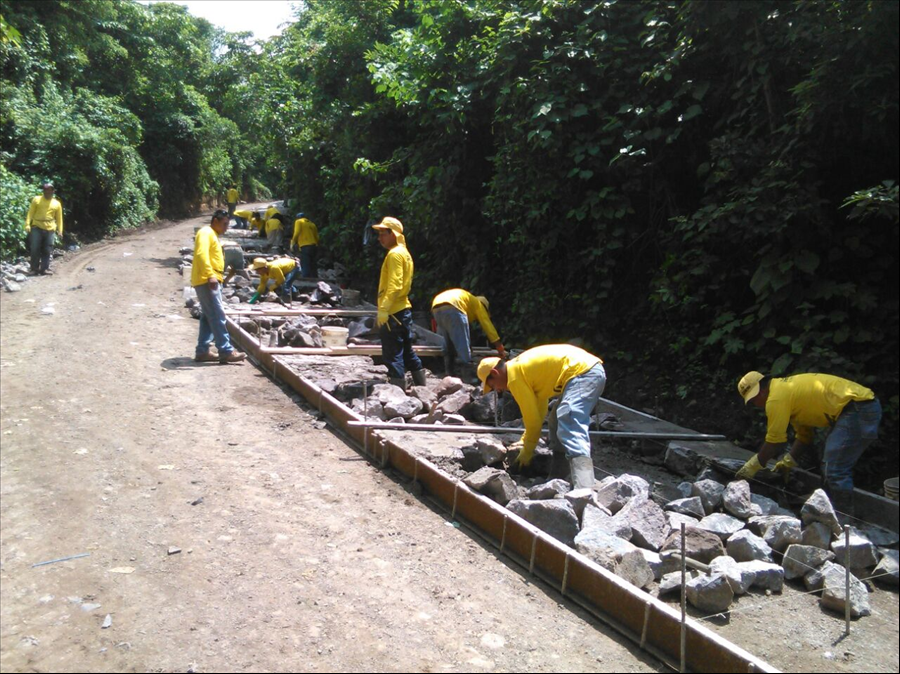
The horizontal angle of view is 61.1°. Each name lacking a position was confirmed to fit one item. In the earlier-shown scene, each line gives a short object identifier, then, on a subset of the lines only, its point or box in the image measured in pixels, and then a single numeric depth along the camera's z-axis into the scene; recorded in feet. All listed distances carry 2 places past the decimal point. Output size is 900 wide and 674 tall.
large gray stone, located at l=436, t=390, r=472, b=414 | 24.12
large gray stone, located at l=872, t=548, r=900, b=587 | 12.73
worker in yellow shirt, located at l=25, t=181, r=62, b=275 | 48.37
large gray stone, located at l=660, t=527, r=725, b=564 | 13.92
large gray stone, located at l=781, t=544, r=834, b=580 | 13.56
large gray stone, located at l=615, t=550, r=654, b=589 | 12.87
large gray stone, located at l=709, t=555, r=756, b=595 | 12.88
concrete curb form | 10.52
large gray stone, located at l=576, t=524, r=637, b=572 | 13.10
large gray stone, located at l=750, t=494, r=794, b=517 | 15.97
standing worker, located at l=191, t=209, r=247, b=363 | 29.35
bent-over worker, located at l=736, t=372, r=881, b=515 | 16.16
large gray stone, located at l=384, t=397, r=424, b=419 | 23.02
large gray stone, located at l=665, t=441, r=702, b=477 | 19.67
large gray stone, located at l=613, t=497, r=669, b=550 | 14.32
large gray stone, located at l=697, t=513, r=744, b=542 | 14.79
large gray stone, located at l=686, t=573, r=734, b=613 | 12.05
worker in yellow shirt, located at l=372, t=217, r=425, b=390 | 25.80
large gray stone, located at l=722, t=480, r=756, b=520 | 15.70
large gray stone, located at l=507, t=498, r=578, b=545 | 14.29
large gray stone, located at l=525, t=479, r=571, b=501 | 15.90
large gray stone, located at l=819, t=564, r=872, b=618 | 12.17
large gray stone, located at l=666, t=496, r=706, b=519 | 15.84
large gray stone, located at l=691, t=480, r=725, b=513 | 16.21
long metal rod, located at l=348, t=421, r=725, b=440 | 21.17
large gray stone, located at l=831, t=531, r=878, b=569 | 13.50
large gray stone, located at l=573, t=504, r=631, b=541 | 14.16
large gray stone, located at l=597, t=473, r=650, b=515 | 15.65
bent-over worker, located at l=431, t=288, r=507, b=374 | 28.73
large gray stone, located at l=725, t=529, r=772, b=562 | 13.97
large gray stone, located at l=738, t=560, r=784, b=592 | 13.19
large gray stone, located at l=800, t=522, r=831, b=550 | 14.25
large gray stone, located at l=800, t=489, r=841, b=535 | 14.42
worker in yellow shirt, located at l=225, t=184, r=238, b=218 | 106.32
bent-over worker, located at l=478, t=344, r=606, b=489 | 17.35
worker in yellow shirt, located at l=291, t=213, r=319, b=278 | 51.88
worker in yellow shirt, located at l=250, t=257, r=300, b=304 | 43.55
